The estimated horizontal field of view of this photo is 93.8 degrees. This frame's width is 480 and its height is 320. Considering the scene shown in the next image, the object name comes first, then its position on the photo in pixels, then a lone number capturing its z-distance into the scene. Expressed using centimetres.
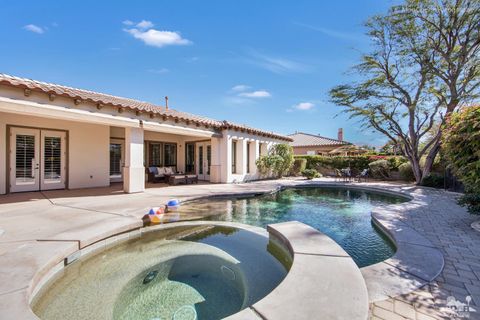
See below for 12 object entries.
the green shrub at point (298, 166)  2030
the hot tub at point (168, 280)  283
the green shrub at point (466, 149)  509
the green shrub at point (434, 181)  1245
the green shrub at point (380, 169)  1703
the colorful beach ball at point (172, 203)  756
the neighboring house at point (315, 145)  2941
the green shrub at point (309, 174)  1741
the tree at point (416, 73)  1215
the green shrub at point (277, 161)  1702
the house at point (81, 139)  783
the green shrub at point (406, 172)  1567
